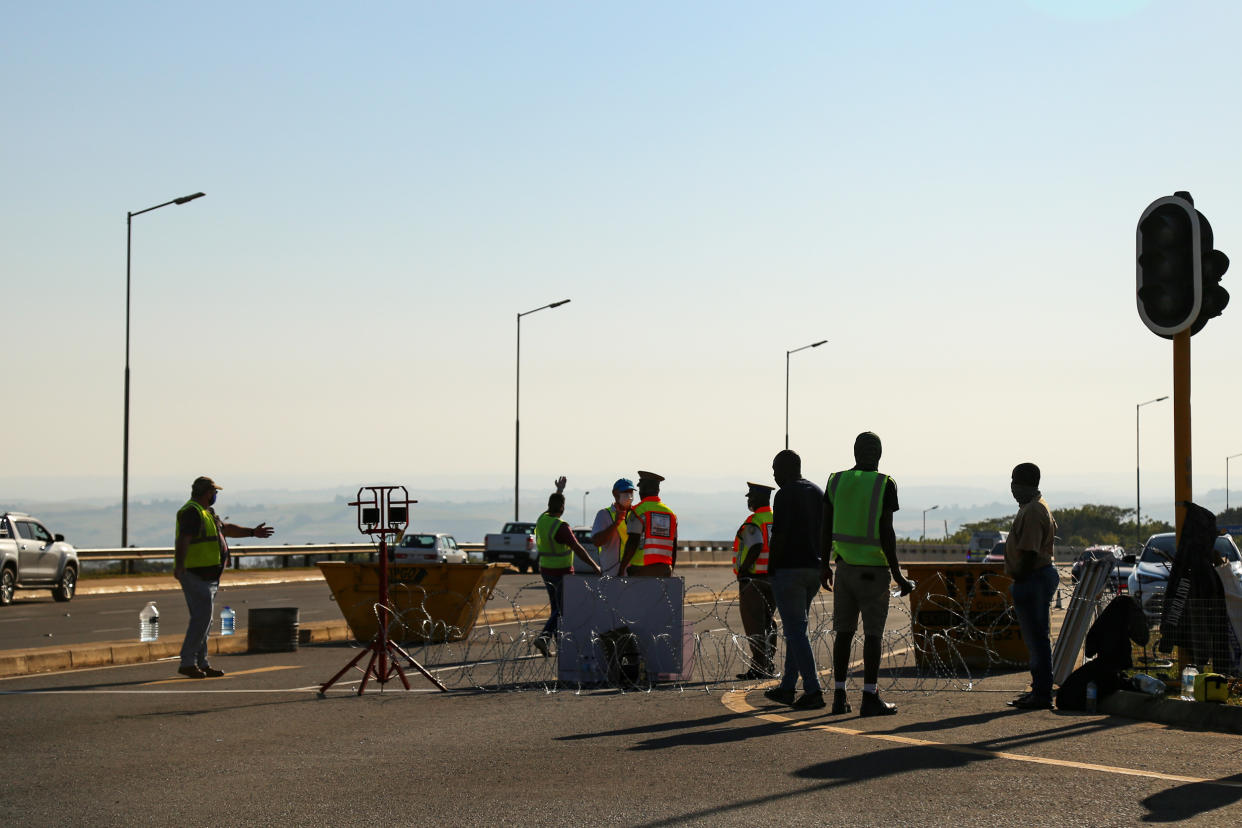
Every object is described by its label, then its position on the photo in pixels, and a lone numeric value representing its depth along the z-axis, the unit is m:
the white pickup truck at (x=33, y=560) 29.59
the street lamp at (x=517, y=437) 56.13
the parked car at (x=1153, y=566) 21.09
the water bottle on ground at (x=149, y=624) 18.45
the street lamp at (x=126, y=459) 37.41
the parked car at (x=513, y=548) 53.00
